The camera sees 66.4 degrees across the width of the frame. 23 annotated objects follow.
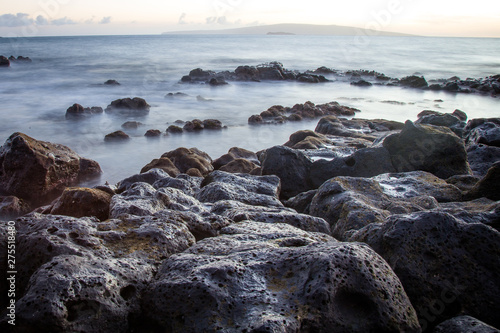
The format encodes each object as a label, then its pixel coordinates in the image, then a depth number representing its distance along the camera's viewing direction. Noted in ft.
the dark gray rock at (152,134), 43.93
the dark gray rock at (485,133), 29.01
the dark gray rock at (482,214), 12.03
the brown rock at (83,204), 14.35
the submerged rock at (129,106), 57.11
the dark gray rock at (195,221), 11.21
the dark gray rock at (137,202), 12.51
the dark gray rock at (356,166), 22.77
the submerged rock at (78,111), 52.75
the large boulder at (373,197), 13.80
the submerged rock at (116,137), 41.81
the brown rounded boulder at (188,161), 28.45
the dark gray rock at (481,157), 25.25
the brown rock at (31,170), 22.70
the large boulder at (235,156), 31.37
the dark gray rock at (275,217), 12.97
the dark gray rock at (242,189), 16.57
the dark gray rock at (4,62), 112.11
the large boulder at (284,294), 7.16
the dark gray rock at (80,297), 6.87
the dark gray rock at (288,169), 22.86
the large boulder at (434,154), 22.85
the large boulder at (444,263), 9.03
